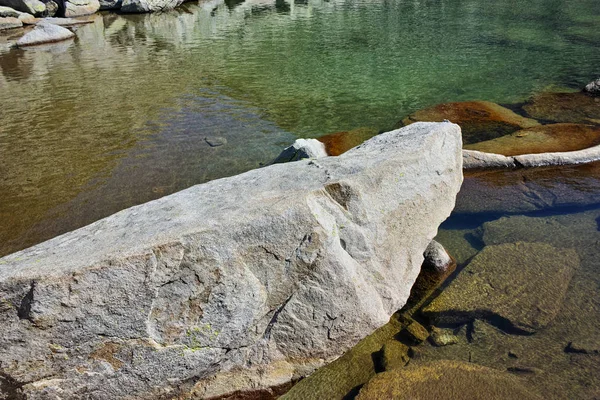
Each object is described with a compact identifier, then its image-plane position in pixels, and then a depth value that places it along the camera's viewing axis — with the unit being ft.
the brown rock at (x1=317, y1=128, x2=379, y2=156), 25.36
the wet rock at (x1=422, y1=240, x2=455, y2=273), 15.94
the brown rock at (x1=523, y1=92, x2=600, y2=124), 29.79
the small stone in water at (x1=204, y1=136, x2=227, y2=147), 27.68
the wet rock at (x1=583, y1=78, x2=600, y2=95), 34.17
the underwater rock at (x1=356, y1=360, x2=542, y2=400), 10.93
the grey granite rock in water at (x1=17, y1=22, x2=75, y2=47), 66.18
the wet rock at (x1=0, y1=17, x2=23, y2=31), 81.34
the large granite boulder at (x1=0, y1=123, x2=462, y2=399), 9.74
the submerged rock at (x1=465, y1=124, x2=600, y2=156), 24.01
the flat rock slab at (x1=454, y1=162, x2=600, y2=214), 19.76
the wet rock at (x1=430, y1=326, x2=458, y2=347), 13.08
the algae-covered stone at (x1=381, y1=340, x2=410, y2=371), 12.39
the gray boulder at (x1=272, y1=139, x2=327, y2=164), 21.95
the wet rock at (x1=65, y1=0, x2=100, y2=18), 89.97
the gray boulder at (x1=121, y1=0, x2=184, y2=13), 95.25
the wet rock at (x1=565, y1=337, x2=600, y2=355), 12.33
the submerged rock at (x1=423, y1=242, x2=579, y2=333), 13.77
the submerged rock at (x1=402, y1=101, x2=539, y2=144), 27.58
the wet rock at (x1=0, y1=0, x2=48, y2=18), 86.48
